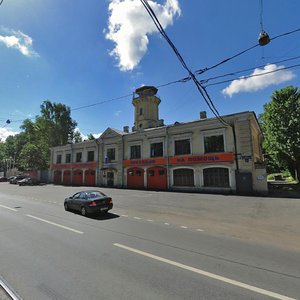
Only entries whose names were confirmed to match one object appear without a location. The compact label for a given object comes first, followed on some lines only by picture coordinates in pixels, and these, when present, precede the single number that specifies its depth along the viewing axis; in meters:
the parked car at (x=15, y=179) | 45.35
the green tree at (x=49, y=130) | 49.94
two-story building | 22.20
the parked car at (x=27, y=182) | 40.03
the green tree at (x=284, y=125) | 25.20
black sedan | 11.38
